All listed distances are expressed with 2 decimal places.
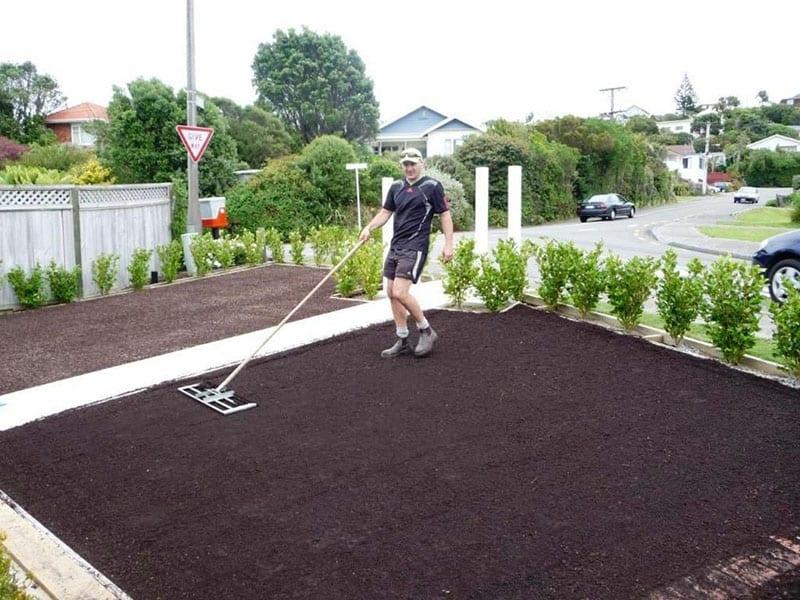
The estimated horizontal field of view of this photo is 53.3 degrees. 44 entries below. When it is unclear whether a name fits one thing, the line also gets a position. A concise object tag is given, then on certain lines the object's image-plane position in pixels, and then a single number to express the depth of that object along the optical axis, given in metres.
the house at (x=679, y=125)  125.26
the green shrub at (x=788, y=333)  5.96
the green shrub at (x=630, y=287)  7.33
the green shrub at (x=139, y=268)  11.70
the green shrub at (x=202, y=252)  12.95
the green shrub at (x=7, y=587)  2.48
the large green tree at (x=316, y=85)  58.00
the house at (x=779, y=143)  92.75
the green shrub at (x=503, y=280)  8.55
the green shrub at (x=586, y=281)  7.76
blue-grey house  54.88
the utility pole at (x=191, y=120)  14.26
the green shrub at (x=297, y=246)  13.48
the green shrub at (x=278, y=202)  24.05
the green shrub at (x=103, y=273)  11.19
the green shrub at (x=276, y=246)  14.08
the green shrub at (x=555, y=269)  8.07
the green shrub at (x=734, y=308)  6.43
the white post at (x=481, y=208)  10.78
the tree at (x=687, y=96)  141.00
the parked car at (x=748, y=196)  49.22
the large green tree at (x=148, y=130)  20.44
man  6.84
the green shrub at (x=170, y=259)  12.38
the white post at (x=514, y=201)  10.23
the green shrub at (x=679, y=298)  6.84
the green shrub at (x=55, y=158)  31.08
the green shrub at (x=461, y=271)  8.78
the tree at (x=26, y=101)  47.16
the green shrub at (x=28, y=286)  10.28
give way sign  13.28
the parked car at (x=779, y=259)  10.52
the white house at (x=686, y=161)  90.06
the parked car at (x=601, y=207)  33.66
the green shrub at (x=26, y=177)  11.68
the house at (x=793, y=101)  148.88
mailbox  16.00
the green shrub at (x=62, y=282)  10.70
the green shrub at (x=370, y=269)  10.03
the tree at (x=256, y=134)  42.72
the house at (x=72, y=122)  53.88
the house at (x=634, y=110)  141.88
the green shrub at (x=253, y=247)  14.12
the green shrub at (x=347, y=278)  10.23
